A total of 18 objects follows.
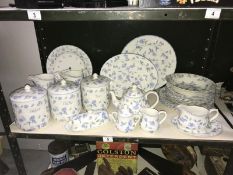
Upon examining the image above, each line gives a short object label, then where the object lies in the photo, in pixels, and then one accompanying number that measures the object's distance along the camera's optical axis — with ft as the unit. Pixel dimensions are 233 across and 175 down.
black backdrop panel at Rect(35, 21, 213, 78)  4.09
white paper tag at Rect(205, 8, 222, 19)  2.60
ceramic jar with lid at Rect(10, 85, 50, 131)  3.20
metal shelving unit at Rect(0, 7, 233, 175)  2.70
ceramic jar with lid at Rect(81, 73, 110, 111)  3.50
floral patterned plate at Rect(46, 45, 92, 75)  4.29
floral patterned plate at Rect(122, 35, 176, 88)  4.15
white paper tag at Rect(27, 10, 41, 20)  2.79
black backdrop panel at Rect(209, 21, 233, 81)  4.03
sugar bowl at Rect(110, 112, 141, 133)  3.28
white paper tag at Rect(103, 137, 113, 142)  3.29
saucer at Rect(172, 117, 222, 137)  3.25
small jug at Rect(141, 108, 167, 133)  3.28
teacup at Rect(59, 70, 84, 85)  3.92
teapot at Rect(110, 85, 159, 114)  3.38
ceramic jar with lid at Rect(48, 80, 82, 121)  3.35
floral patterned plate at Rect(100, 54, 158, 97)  4.01
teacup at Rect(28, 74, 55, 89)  3.76
